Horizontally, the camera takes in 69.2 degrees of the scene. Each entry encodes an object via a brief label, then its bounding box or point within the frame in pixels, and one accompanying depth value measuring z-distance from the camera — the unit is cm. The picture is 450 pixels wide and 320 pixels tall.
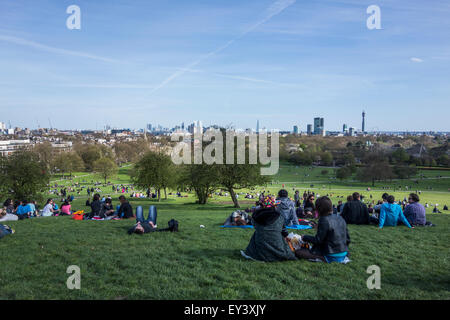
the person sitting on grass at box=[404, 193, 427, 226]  1162
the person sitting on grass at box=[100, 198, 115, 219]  1360
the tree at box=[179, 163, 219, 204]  3173
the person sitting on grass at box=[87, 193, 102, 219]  1371
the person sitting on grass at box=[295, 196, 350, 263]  678
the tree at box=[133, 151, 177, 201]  4219
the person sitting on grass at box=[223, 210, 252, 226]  1138
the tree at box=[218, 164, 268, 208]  3117
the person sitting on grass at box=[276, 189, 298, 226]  1077
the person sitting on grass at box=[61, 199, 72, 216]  1684
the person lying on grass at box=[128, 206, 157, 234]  959
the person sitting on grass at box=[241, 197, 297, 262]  700
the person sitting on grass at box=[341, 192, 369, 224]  1193
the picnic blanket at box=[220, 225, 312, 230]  1079
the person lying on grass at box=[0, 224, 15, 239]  908
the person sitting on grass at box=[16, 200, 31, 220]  1444
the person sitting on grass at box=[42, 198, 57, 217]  1633
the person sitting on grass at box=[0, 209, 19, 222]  1280
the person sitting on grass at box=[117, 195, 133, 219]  1306
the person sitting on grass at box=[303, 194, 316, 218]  1502
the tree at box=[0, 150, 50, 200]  2964
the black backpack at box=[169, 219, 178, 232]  998
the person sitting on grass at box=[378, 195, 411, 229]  1124
